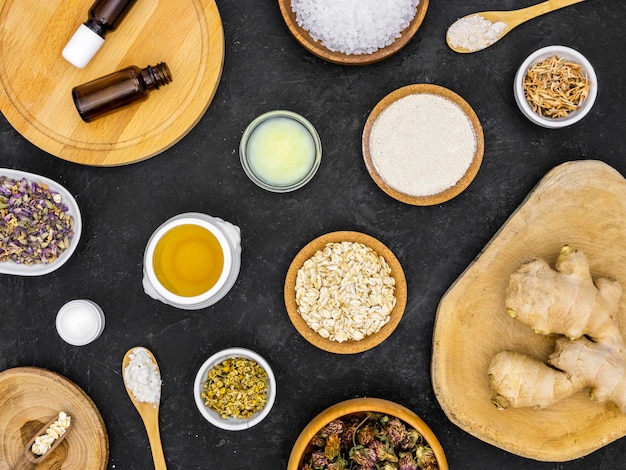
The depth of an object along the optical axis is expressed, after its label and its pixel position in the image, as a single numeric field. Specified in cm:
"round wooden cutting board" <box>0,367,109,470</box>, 74
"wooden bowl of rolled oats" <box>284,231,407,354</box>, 71
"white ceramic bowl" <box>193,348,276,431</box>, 71
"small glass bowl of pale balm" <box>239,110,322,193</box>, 73
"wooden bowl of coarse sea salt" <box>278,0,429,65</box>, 70
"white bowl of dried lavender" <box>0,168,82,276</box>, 69
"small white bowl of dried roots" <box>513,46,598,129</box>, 71
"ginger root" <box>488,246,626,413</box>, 68
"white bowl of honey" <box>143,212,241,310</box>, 70
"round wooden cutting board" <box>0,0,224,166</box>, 70
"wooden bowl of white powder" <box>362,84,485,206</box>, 72
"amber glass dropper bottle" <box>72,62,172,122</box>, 68
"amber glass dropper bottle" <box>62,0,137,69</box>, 68
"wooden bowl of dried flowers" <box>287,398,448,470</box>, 69
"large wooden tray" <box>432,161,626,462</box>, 72
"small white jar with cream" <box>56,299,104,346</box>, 73
